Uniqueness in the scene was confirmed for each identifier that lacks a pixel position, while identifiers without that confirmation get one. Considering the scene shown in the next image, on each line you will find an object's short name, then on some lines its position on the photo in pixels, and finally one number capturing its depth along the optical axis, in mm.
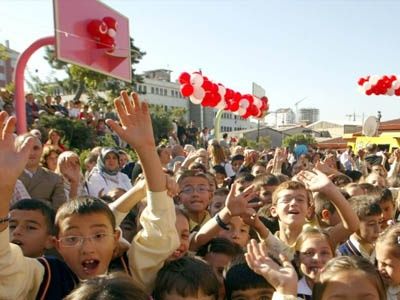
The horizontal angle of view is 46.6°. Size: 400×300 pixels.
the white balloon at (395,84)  13250
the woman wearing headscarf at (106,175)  4914
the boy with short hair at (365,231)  3100
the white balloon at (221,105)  10133
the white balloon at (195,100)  9445
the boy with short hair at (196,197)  3497
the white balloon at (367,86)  13758
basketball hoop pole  5184
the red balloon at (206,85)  9555
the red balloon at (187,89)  9328
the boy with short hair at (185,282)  1983
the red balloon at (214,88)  9773
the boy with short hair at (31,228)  2275
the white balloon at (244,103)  11117
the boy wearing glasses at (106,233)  1869
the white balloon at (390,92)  13430
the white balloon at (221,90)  10045
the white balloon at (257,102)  11674
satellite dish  16094
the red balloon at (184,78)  9297
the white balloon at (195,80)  9320
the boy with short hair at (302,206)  3018
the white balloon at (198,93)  9383
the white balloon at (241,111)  11134
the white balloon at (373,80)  13523
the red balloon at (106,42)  7180
